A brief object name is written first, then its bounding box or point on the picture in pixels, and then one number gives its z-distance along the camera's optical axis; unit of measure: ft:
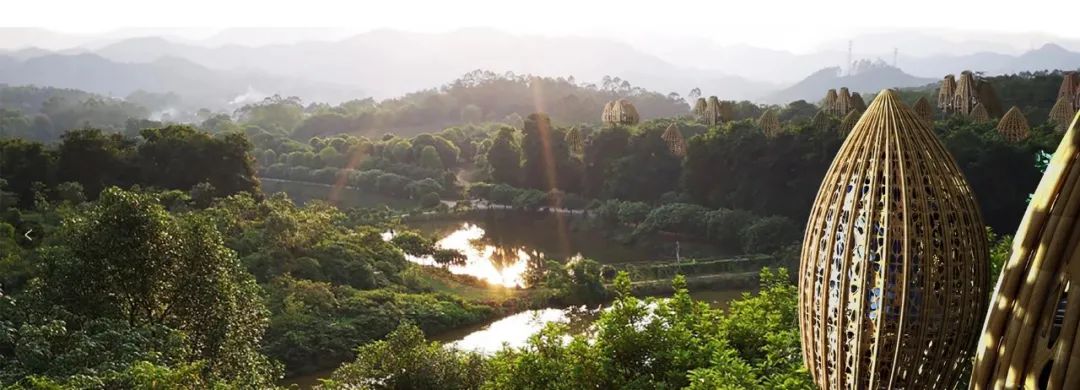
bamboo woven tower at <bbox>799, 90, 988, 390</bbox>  12.00
